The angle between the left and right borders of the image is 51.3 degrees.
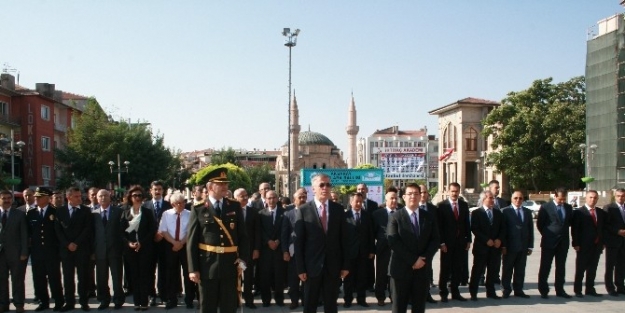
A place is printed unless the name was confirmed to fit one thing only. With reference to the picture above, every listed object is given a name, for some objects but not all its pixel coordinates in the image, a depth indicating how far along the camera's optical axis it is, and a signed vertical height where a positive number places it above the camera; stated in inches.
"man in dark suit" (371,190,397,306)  415.2 -55.5
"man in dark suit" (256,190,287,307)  418.0 -63.9
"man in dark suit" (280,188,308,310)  383.2 -53.4
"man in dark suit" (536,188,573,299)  425.1 -54.8
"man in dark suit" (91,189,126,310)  406.9 -55.9
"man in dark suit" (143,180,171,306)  414.9 -57.0
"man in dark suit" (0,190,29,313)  391.2 -54.6
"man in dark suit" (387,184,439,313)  305.9 -44.1
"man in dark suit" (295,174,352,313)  295.3 -40.9
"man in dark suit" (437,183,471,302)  420.8 -54.4
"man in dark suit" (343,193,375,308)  406.3 -61.5
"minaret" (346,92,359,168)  5383.9 +245.7
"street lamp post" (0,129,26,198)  1092.0 +31.3
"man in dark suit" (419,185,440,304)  401.5 -30.3
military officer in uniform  282.7 -38.8
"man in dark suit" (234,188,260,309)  372.2 -50.9
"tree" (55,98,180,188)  1854.1 +24.0
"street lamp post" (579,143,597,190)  1621.6 -2.0
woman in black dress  401.4 -52.9
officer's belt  282.0 -39.2
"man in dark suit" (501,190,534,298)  425.1 -58.7
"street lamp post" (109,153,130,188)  1704.0 -26.8
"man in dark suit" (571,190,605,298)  426.3 -56.3
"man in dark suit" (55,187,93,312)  398.3 -50.1
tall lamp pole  1438.2 +267.3
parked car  1495.6 -120.4
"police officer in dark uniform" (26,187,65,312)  401.4 -58.8
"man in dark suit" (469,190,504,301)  425.1 -56.5
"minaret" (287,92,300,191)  4805.6 +163.4
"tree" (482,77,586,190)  1914.4 +53.1
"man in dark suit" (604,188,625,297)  426.3 -60.1
